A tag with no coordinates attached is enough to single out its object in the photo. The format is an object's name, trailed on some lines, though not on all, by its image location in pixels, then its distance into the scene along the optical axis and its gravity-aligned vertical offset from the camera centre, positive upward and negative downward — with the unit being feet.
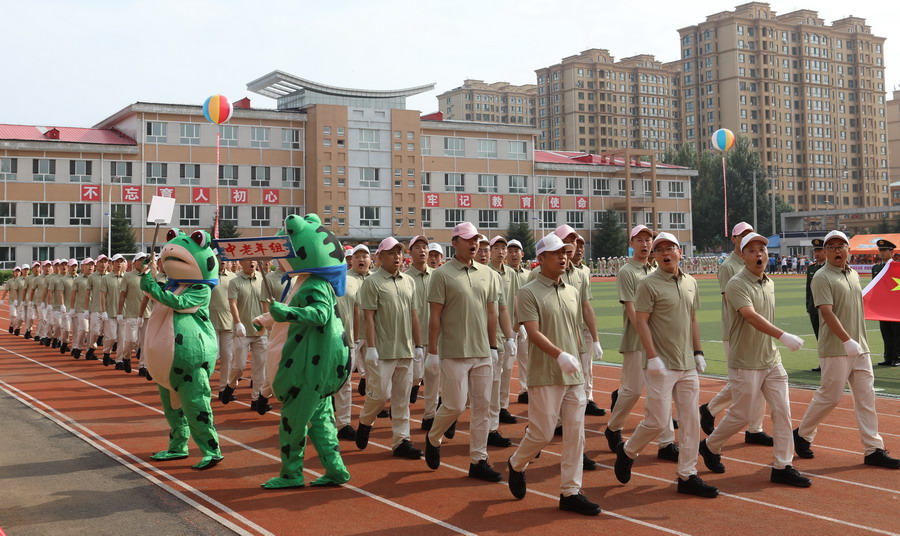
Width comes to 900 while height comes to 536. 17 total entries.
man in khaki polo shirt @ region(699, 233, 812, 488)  24.08 -2.04
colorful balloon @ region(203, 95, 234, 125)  124.26 +28.57
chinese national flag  44.09 -0.21
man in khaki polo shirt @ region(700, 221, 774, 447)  29.22 -3.65
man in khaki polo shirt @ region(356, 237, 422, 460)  28.99 -1.31
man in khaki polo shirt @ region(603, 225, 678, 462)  28.19 -1.95
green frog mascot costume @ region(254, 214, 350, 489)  23.95 -1.53
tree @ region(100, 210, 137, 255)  178.81 +14.62
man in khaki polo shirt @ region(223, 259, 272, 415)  40.24 -1.00
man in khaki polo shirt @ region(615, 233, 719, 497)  23.13 -1.75
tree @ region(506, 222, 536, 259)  219.41 +16.39
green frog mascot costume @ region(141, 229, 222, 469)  27.14 -1.21
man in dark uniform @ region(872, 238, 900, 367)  49.32 -2.90
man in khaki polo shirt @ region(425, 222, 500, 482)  25.72 -1.18
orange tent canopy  193.20 +10.84
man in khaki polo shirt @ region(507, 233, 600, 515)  21.62 -1.95
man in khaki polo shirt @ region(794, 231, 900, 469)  25.88 -1.79
